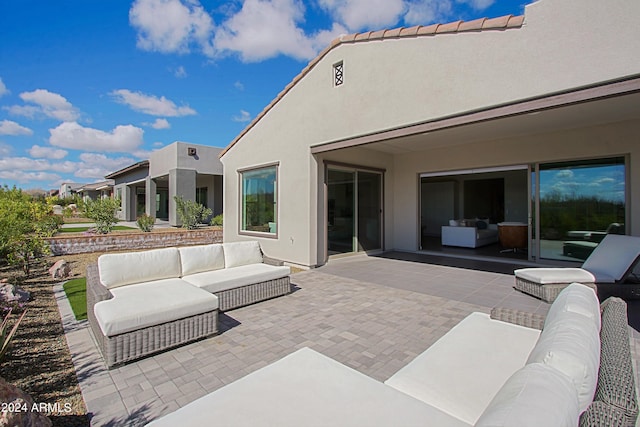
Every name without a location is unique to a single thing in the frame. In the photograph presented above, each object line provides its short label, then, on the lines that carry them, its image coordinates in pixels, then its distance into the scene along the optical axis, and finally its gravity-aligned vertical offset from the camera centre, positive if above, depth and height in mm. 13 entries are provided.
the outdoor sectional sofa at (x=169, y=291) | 3023 -1005
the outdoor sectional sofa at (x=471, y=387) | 1105 -1011
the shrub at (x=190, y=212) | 14469 +25
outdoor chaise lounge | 4609 -1029
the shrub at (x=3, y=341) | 2627 -1143
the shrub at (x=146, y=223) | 12702 -433
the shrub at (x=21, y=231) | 5844 -391
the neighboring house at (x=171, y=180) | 16573 +2226
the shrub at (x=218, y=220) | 15370 -398
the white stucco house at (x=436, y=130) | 4043 +1750
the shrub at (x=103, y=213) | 11281 +9
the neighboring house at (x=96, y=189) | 30828 +2806
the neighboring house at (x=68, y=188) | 42306 +3848
